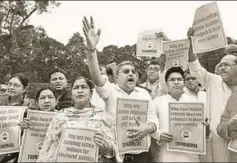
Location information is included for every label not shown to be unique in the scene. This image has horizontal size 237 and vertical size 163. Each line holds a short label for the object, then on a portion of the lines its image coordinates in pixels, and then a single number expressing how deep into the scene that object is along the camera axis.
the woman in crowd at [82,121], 2.60
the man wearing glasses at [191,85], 3.38
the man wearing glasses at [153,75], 4.06
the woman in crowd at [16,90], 3.21
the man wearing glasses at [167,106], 2.82
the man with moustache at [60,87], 3.26
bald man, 2.81
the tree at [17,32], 13.89
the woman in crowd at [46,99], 3.01
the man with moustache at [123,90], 2.80
